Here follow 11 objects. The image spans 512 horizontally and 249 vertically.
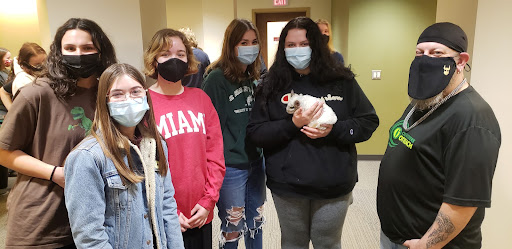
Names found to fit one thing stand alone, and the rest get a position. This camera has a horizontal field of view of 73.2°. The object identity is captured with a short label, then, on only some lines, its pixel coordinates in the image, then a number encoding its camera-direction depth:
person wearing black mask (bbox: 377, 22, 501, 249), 1.15
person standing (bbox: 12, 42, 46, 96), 3.18
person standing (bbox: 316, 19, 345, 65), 3.28
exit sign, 6.50
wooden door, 6.74
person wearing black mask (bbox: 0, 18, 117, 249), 1.32
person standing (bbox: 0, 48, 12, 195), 4.04
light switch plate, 4.87
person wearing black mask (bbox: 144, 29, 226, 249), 1.59
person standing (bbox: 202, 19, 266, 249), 1.92
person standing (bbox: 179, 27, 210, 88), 2.74
